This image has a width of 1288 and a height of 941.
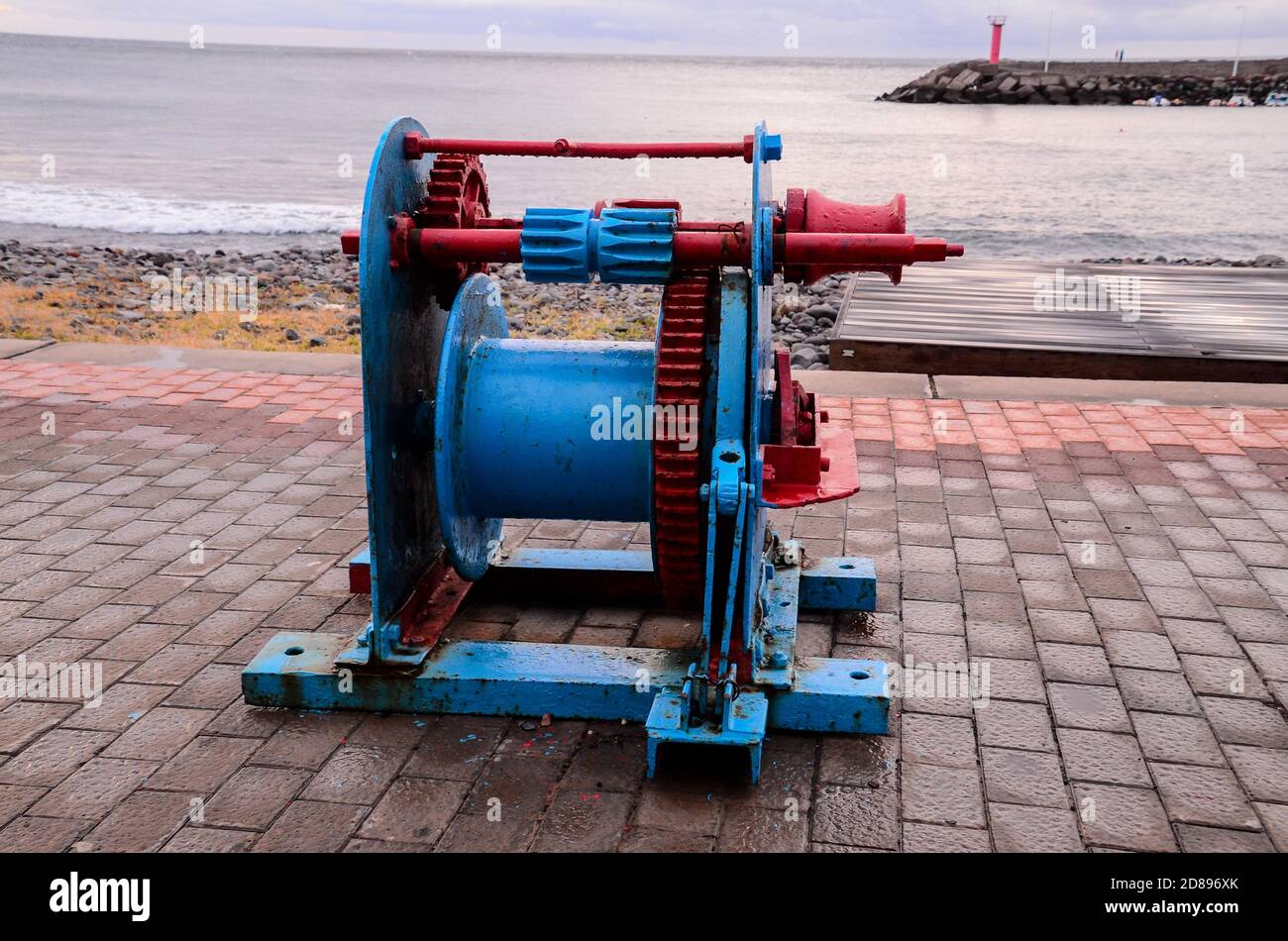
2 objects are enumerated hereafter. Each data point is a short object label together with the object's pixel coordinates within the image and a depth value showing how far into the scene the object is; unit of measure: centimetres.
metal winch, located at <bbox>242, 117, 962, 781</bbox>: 305
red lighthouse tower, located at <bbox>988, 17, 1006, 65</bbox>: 8100
